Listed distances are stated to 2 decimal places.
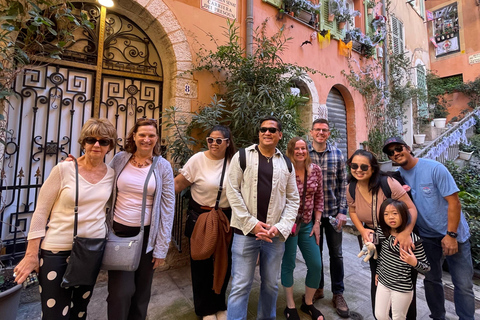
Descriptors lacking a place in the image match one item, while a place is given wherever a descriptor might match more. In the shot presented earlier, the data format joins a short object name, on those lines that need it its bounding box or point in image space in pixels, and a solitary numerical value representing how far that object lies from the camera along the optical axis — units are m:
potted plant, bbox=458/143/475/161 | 7.77
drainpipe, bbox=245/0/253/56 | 4.21
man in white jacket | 1.79
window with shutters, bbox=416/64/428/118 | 9.27
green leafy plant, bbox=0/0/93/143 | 2.11
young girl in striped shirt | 1.72
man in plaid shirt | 2.47
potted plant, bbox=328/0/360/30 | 6.07
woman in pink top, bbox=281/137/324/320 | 2.18
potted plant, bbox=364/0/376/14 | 7.32
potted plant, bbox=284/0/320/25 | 5.04
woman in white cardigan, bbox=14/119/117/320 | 1.45
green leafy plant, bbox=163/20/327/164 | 3.17
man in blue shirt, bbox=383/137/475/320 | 1.98
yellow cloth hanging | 5.82
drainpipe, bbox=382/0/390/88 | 7.76
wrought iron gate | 2.71
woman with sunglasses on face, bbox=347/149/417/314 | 1.88
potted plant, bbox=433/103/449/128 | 11.34
